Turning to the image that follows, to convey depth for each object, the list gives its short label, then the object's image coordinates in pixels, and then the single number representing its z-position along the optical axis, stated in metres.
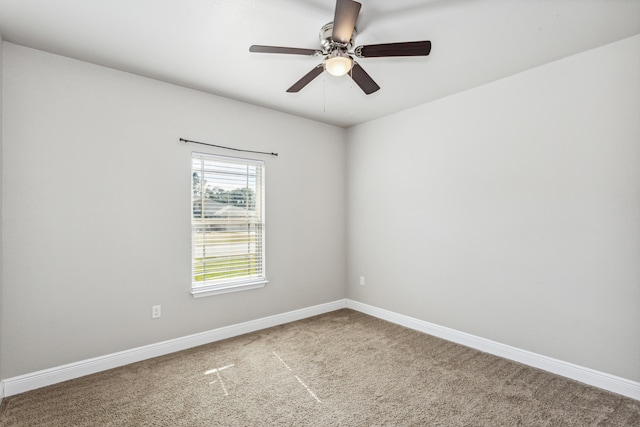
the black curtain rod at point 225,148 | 3.24
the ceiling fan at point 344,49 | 1.76
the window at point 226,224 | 3.36
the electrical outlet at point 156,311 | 3.04
